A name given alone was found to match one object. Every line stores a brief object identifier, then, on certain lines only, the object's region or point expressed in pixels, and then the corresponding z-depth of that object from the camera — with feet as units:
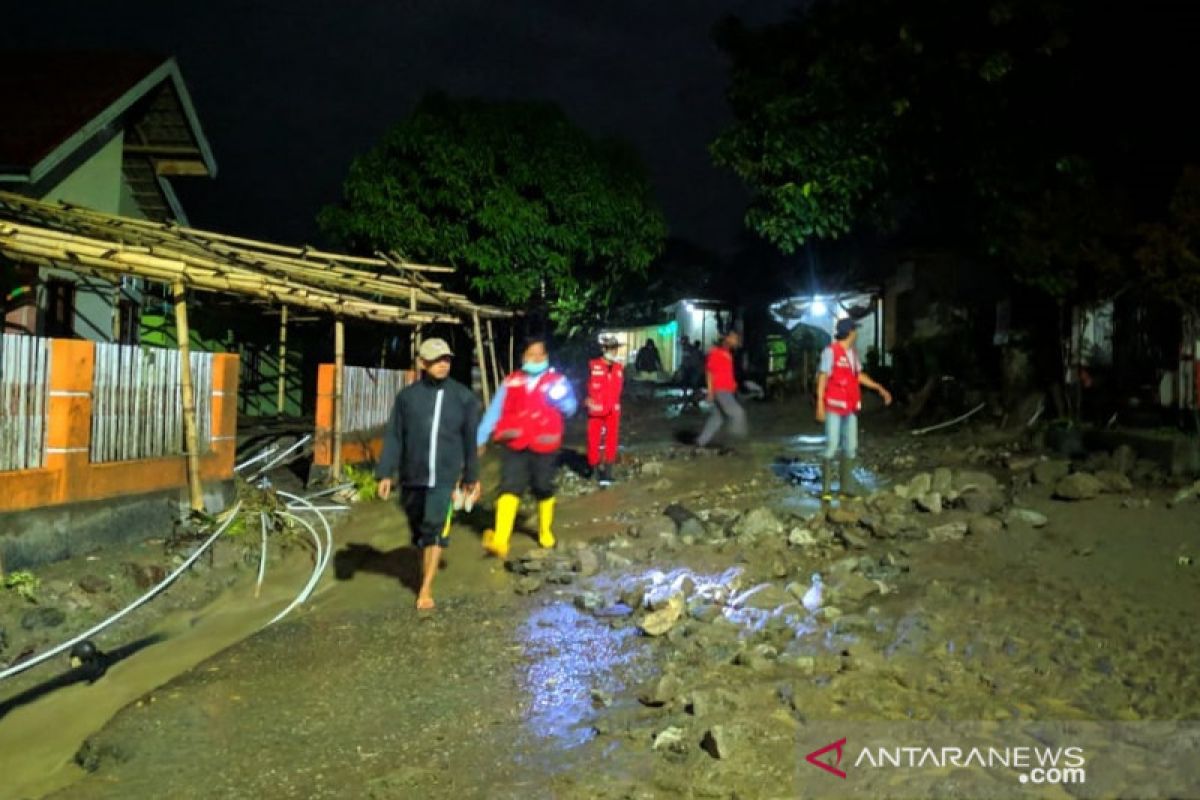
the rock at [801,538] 23.40
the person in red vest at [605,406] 35.27
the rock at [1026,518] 23.35
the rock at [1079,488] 25.13
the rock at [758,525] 24.72
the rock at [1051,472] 27.55
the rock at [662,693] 14.55
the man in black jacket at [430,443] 20.79
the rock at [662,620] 18.07
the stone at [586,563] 23.08
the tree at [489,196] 54.54
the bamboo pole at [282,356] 42.60
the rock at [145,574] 23.84
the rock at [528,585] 22.22
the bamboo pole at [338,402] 37.04
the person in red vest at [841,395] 28.45
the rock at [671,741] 12.79
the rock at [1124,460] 28.35
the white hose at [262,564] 25.41
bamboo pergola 25.77
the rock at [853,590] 19.01
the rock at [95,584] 22.52
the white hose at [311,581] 22.49
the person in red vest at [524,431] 24.61
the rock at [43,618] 20.58
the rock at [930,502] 25.52
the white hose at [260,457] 38.70
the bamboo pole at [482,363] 50.85
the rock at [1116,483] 25.72
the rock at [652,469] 38.70
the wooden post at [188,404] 27.61
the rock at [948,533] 22.95
